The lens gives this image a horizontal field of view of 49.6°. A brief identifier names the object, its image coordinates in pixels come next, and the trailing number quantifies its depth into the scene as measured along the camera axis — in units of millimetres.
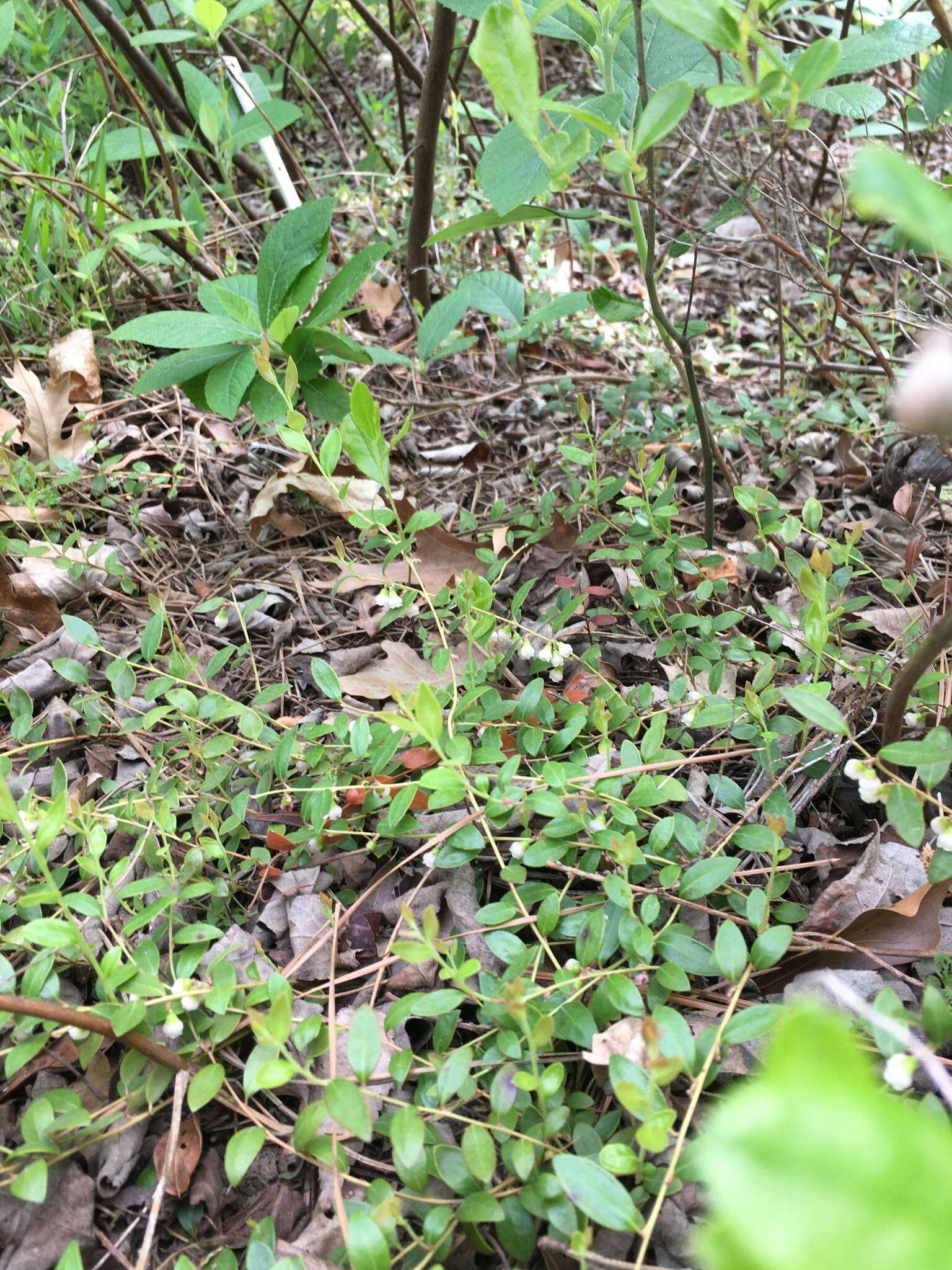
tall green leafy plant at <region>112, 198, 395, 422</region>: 484
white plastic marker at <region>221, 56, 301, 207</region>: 644
